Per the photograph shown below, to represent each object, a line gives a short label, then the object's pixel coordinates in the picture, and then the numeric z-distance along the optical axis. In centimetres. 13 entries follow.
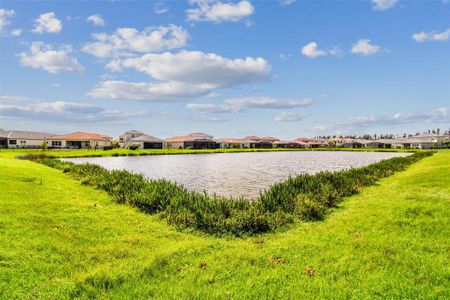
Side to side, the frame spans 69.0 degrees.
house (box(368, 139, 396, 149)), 14404
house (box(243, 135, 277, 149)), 14292
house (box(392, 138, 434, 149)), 12399
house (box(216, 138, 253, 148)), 13401
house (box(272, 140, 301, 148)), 14862
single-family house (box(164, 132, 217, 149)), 11475
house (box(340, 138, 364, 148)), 15150
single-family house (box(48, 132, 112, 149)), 9756
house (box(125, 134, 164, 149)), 10650
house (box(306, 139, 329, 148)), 15525
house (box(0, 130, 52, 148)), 9206
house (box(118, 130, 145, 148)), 11600
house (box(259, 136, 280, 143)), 15108
